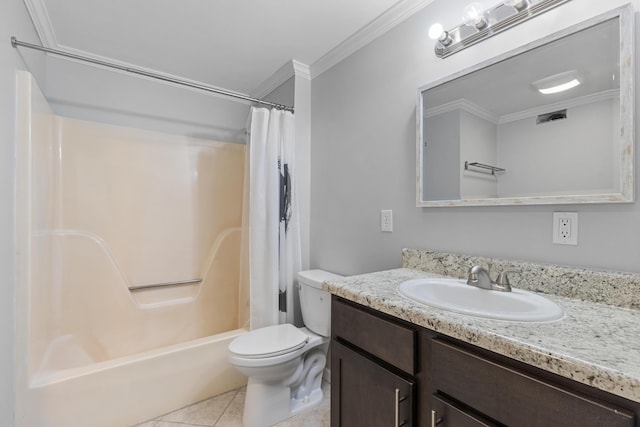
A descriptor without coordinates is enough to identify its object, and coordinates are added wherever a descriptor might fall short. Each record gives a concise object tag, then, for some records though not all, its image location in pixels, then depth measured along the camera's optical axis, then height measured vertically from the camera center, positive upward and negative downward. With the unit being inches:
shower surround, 55.2 -14.7
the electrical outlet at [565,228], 38.6 -1.8
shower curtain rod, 52.4 +31.1
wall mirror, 35.6 +13.6
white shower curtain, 75.5 -0.9
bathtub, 53.9 -36.0
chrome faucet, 40.5 -9.4
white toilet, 57.8 -30.4
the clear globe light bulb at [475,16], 45.9 +32.4
